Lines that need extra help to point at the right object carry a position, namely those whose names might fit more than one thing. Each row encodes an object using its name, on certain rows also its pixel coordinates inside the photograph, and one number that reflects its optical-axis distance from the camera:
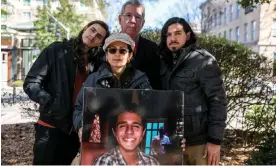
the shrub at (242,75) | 6.41
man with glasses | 2.76
